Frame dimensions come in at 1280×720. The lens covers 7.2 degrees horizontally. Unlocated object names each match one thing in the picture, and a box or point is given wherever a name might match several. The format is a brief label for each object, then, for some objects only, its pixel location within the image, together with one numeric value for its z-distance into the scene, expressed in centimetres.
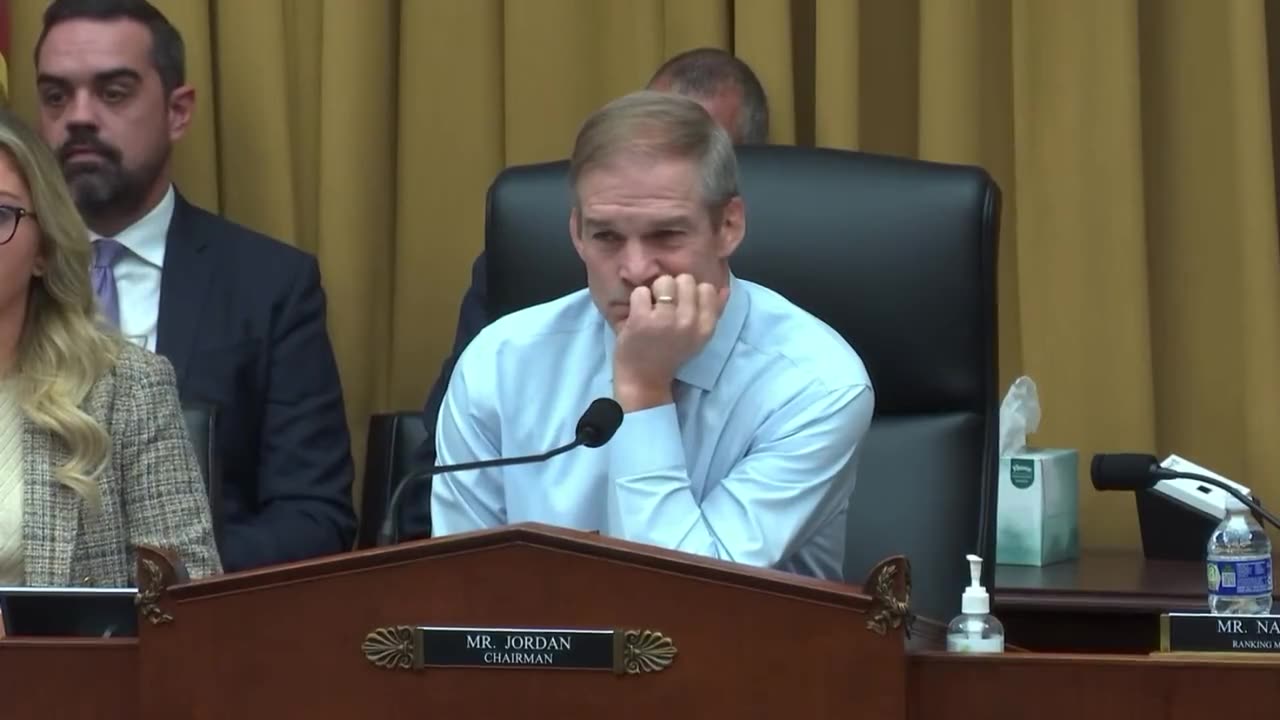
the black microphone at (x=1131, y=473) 1034
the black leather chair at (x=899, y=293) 1081
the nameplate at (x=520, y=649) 996
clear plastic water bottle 1036
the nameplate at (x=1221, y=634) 998
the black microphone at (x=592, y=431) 1032
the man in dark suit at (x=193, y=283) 1173
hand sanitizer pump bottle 1011
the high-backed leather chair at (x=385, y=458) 1170
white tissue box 1140
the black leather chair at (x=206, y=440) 1121
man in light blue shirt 1060
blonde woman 1094
